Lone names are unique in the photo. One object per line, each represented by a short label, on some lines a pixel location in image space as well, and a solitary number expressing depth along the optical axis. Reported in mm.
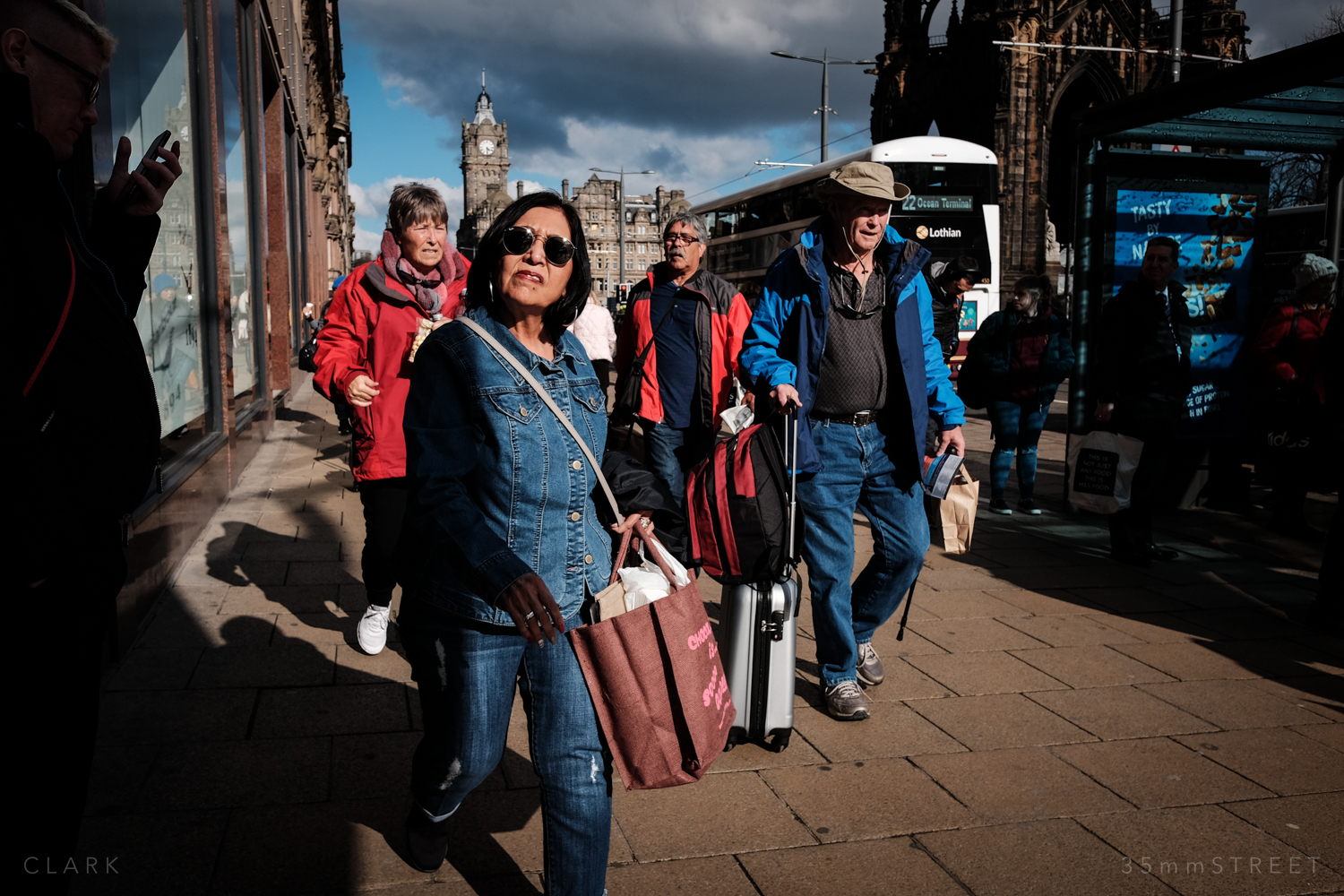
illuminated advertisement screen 7965
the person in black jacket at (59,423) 1661
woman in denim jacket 2148
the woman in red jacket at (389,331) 4117
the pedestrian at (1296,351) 7141
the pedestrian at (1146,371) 6188
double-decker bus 18672
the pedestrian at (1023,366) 8086
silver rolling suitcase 3443
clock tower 153500
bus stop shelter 6680
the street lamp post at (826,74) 27500
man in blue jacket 3803
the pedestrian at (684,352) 5582
